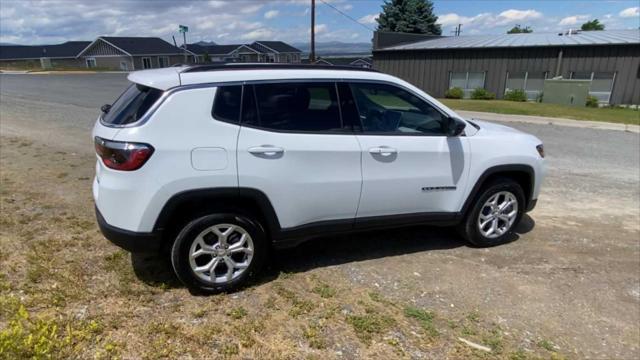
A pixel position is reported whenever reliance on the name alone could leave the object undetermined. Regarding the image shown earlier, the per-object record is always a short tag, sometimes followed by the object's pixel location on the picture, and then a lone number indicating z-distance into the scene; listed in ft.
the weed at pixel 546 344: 9.67
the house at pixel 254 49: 211.41
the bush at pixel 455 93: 90.79
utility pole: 90.64
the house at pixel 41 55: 215.45
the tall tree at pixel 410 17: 133.90
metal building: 77.92
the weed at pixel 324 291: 11.34
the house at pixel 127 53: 203.10
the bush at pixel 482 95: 86.74
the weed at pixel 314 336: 9.34
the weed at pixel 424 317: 10.00
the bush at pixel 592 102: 73.31
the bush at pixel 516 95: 81.25
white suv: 10.08
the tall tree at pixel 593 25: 195.44
